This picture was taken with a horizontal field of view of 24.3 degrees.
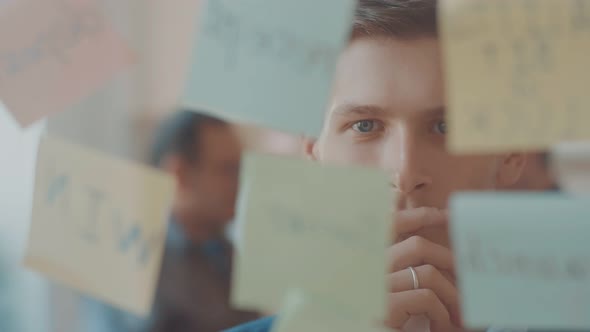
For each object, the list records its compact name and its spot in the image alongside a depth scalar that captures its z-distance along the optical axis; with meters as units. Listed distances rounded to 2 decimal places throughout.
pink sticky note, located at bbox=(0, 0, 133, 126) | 0.74
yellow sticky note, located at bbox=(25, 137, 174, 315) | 0.72
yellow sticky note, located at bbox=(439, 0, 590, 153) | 0.67
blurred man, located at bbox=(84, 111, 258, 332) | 1.91
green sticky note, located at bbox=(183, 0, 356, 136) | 0.69
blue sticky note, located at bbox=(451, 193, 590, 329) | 0.67
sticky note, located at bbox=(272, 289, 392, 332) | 0.69
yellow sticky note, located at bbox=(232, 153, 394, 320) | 0.69
